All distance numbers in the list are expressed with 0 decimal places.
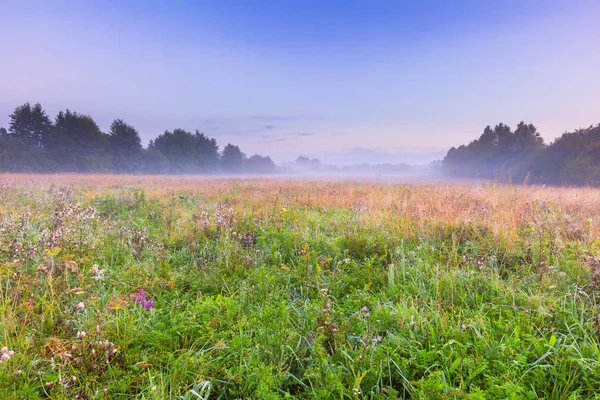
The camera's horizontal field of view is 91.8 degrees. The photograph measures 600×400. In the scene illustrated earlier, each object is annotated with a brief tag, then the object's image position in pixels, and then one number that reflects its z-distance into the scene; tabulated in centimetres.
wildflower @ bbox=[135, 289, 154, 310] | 274
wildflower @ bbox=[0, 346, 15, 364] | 145
